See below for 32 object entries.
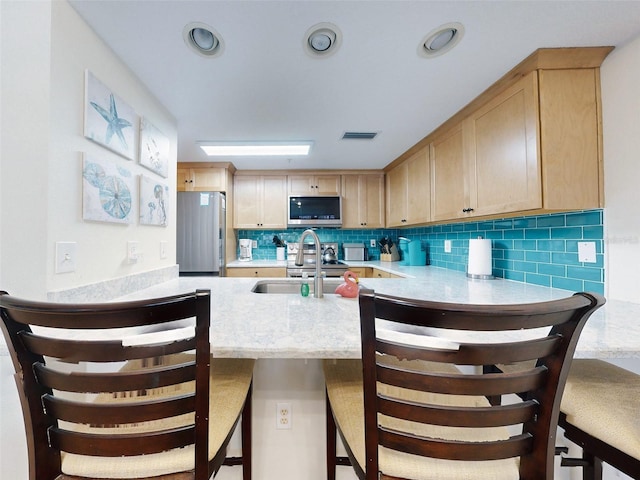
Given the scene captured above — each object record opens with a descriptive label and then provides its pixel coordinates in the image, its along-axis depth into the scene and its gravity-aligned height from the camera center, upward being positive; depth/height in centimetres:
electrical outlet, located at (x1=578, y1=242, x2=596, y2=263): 145 -5
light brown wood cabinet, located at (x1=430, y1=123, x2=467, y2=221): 209 +56
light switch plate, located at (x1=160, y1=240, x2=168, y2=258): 190 -2
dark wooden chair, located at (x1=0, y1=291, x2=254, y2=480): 52 -30
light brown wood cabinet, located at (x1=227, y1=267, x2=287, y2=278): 339 -33
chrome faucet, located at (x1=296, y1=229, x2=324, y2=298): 141 -10
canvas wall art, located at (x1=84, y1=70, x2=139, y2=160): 122 +62
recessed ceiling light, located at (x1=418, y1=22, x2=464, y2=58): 124 +97
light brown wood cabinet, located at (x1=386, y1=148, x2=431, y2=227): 265 +57
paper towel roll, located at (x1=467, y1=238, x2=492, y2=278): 209 -11
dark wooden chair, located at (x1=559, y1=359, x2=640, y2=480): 71 -48
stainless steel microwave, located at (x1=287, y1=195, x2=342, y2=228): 369 +45
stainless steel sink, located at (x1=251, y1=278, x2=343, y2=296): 200 -31
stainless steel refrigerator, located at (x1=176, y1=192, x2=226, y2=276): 304 +13
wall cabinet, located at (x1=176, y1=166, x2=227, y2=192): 335 +81
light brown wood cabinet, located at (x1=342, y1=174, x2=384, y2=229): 381 +58
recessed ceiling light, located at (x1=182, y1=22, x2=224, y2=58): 124 +98
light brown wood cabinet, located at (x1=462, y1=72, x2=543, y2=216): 147 +55
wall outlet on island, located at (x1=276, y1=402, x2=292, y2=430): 121 -76
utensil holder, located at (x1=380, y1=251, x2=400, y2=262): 364 -17
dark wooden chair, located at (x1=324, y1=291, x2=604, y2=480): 52 -29
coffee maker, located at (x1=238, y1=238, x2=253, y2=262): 394 -6
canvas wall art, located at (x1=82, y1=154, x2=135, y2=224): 120 +26
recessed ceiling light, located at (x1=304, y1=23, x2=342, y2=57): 125 +98
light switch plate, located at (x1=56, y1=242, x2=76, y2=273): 106 -4
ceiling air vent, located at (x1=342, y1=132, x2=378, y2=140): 247 +100
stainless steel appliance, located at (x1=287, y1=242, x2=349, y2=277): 331 -24
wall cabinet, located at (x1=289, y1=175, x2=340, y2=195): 377 +82
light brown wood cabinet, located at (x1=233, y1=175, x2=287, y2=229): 374 +58
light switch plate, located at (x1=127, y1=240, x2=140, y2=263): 152 -3
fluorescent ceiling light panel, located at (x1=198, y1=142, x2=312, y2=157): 260 +95
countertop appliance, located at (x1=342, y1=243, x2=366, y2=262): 396 -11
